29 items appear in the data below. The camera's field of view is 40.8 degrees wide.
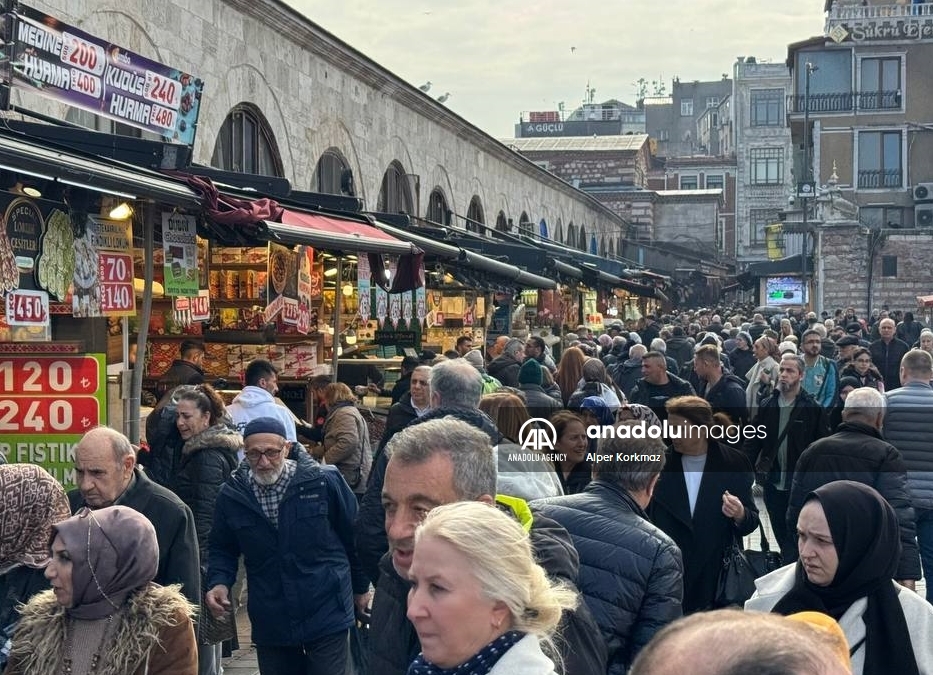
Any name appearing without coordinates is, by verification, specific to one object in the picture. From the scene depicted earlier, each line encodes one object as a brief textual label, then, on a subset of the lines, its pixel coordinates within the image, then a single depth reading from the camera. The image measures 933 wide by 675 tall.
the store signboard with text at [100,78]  7.83
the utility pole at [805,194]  38.25
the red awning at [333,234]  9.58
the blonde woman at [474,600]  2.89
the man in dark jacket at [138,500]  5.44
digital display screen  43.88
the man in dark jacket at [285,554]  5.65
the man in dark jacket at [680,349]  17.56
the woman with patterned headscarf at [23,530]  4.35
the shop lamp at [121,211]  8.32
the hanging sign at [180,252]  9.15
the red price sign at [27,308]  7.14
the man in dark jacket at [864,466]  6.83
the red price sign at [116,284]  8.25
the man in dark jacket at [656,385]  10.89
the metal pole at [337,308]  12.37
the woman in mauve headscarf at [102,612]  3.87
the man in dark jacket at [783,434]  9.51
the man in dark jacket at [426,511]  3.62
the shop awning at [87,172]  6.50
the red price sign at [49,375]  7.59
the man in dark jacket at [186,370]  10.29
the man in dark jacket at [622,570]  4.40
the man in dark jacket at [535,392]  9.95
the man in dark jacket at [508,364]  13.02
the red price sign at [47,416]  7.52
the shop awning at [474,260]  13.57
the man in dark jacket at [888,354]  17.25
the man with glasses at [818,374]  11.77
